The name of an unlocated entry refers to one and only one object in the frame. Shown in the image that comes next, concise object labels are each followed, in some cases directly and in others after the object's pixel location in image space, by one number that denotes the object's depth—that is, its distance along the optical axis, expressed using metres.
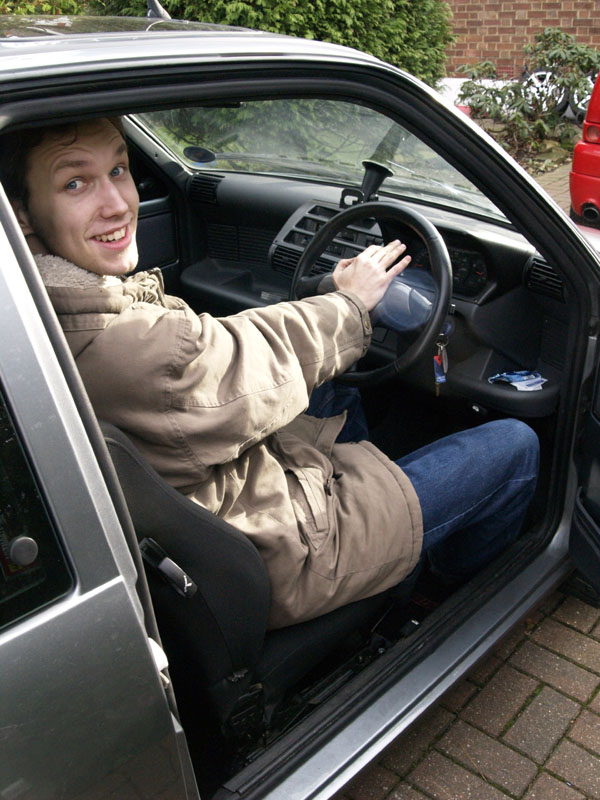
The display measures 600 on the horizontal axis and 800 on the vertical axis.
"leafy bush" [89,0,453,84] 5.37
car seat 1.33
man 1.34
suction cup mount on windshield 2.38
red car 4.42
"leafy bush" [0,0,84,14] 5.32
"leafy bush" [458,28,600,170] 7.87
